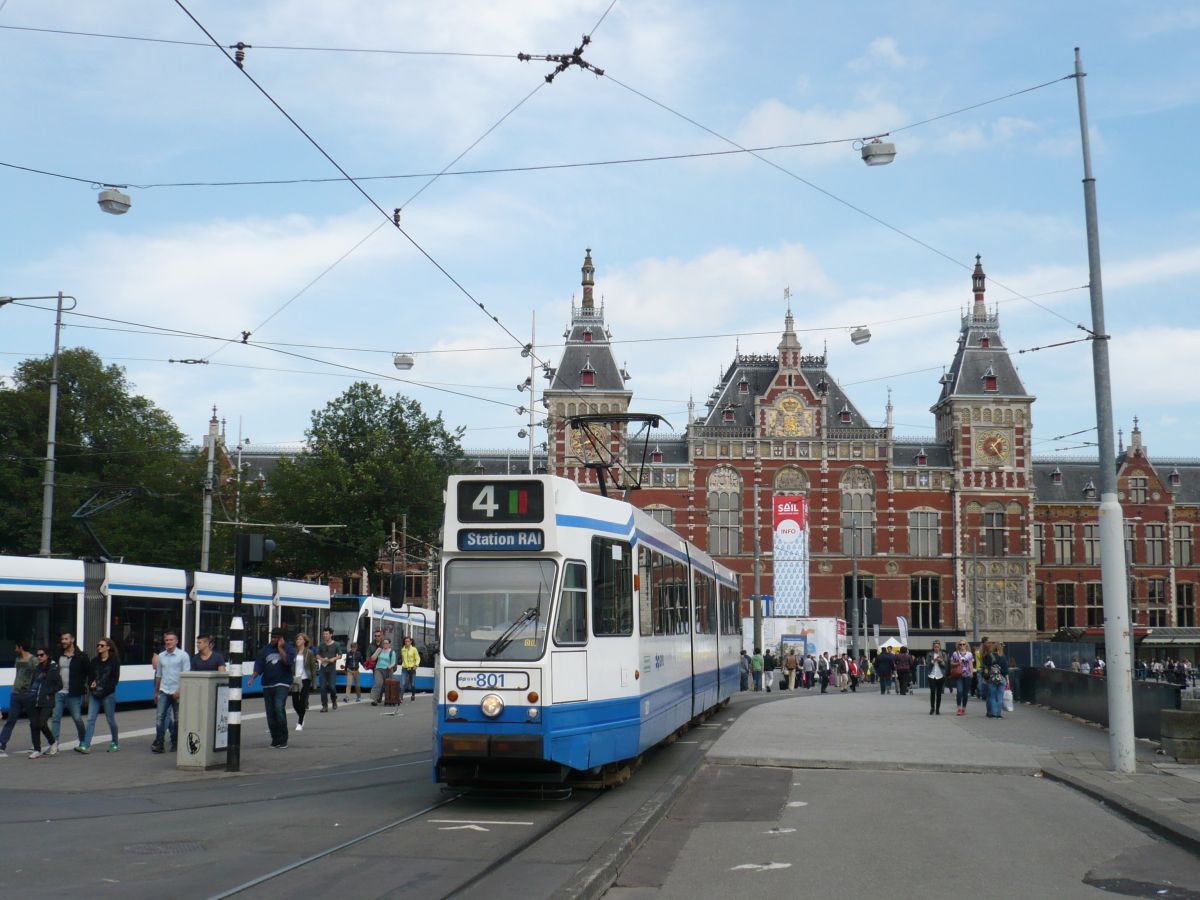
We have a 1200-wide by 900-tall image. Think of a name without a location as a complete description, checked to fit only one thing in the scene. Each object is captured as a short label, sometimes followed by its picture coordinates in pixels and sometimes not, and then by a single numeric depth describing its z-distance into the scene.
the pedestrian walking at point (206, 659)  16.52
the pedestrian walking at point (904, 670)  37.25
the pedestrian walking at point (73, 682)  16.28
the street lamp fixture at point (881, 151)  18.20
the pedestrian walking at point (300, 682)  20.76
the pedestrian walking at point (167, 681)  16.48
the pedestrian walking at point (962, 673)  27.11
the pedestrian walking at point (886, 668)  38.81
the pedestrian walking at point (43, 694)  15.78
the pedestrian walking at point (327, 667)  26.70
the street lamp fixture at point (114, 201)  17.86
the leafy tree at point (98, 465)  46.34
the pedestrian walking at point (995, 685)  25.36
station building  74.25
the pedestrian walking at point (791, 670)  45.16
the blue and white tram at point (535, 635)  11.15
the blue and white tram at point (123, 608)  22.16
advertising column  57.97
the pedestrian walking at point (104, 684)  16.47
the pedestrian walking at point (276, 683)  17.52
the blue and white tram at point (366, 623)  39.56
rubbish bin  14.80
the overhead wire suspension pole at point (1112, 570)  14.80
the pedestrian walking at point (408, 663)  30.67
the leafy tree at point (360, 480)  57.31
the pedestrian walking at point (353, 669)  31.66
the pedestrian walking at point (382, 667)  28.61
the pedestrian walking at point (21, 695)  16.11
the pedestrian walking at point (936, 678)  26.30
